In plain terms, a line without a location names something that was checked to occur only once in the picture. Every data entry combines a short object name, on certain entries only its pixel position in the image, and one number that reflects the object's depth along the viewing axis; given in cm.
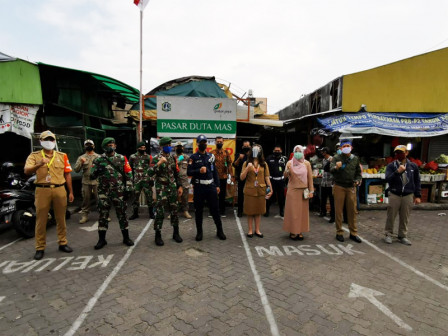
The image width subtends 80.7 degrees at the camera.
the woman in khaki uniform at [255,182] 529
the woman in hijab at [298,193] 523
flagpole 834
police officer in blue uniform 521
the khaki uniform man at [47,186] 439
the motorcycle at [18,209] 523
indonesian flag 836
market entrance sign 791
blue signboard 799
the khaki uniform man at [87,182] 653
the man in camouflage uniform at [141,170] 650
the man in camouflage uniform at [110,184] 478
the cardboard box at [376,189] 827
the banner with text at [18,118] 698
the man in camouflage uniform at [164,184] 502
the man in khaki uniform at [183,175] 706
